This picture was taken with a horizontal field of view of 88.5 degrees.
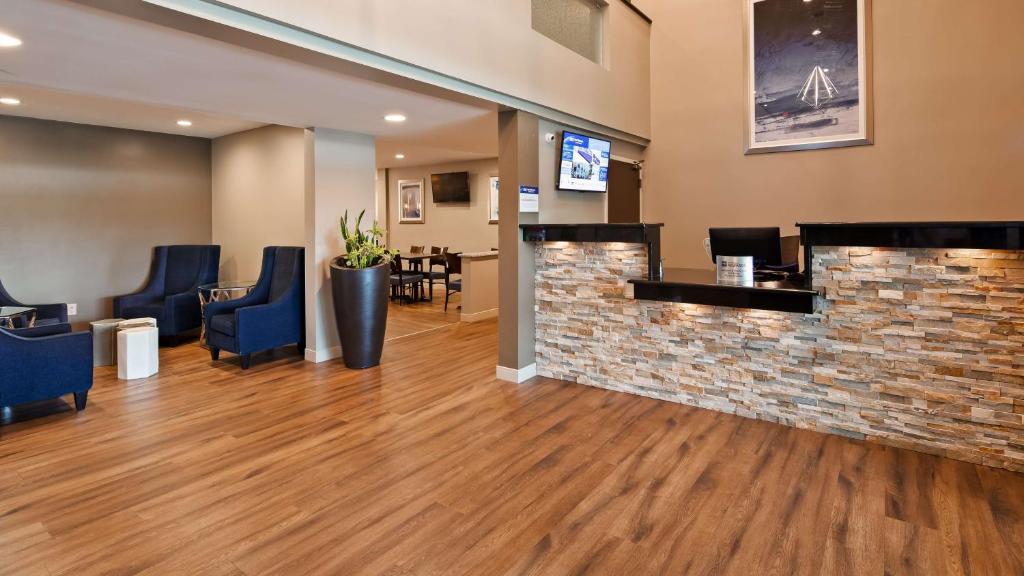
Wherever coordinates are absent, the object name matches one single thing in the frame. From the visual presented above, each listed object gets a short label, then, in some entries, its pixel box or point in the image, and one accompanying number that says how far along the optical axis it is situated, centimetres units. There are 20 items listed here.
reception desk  291
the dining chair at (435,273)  901
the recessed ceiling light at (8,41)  280
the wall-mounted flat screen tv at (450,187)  1003
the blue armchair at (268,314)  508
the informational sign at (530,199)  455
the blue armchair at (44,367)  351
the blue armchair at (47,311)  533
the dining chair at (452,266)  850
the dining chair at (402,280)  873
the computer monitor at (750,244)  392
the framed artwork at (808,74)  530
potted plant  494
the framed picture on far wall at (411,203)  1094
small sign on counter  360
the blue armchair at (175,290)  606
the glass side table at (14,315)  430
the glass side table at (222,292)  595
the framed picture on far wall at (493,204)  967
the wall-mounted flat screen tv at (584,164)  495
